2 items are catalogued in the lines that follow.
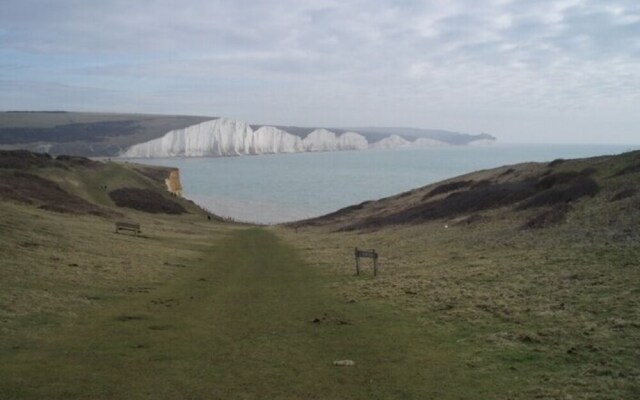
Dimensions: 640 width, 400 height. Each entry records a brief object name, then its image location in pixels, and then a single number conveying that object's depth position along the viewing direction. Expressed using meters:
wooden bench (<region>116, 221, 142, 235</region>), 37.28
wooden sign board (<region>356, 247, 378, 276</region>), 22.75
